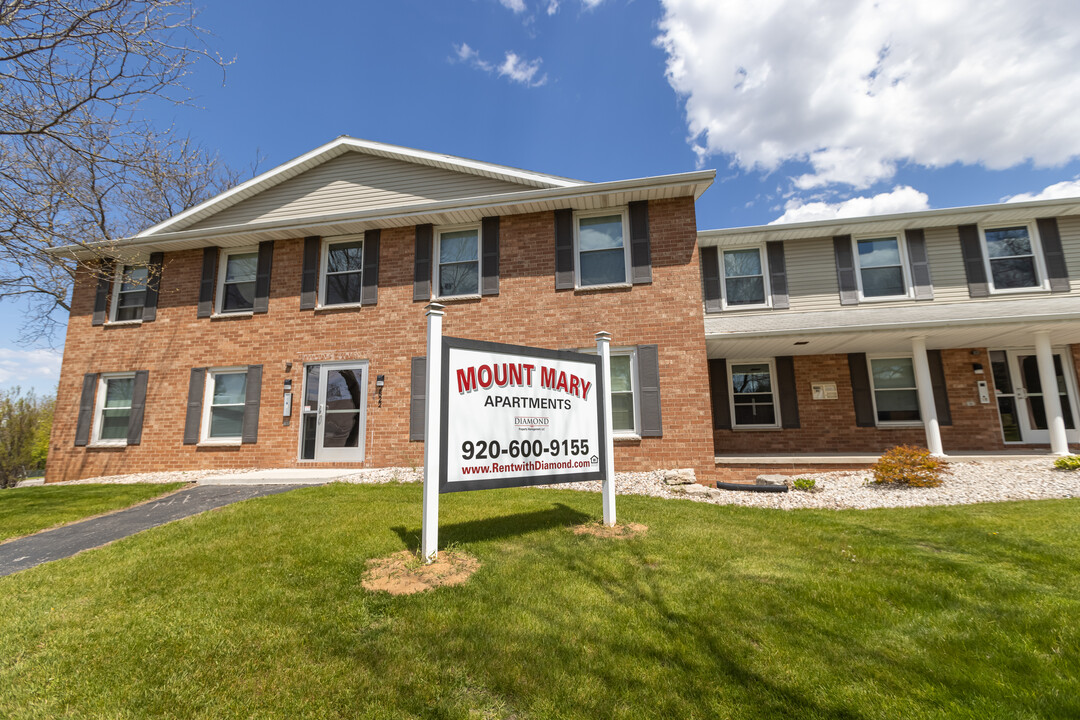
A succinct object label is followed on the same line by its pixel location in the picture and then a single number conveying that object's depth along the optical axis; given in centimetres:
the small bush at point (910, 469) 784
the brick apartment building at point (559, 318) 966
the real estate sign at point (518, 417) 430
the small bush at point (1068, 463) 803
